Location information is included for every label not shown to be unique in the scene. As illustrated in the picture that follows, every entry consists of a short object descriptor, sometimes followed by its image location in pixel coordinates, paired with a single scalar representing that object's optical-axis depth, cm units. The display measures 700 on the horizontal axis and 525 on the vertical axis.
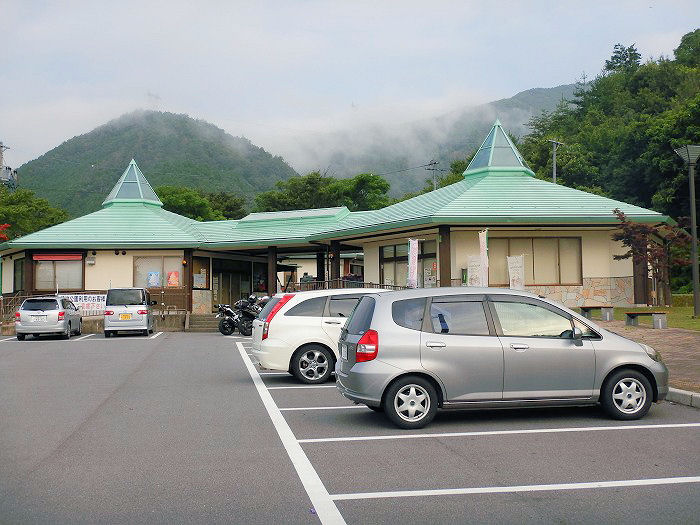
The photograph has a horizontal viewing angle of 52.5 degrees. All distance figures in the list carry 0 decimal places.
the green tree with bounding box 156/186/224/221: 6750
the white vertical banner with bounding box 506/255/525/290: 2075
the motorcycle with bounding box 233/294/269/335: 2625
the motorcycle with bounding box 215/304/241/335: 2705
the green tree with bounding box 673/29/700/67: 6341
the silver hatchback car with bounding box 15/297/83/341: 2452
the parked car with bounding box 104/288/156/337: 2570
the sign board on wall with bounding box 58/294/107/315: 3175
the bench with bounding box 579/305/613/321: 2043
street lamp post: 1942
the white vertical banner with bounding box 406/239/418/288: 2269
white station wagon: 1260
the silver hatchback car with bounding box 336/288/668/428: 838
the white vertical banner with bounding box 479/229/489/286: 2028
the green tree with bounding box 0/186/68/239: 4938
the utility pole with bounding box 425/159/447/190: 6450
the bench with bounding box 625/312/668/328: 1755
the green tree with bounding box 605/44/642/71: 8694
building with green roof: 2559
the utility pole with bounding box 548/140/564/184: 5072
